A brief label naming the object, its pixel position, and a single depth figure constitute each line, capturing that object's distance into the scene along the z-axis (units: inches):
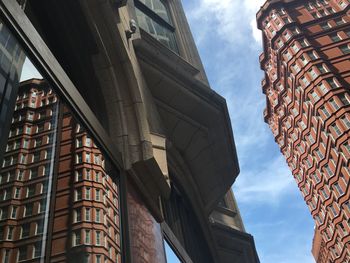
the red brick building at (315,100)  1996.8
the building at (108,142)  131.3
